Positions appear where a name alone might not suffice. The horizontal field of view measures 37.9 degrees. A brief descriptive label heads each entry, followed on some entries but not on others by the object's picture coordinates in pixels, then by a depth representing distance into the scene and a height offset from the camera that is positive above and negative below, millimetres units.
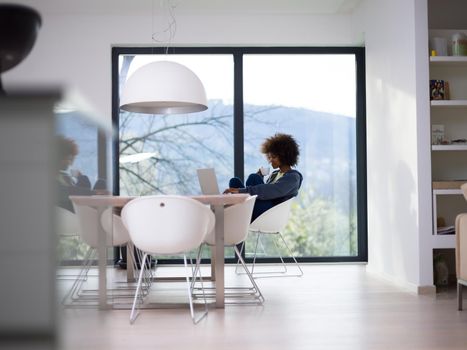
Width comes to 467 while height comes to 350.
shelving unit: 6031 +443
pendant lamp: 5195 +776
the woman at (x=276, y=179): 6195 +48
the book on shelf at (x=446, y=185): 5453 -23
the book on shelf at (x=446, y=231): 5455 -391
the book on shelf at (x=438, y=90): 5680 +772
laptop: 5801 +46
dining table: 4629 -238
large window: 7809 +556
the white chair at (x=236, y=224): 4997 -292
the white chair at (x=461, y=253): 4328 -459
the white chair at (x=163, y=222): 4191 -225
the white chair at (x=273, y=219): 6371 -328
